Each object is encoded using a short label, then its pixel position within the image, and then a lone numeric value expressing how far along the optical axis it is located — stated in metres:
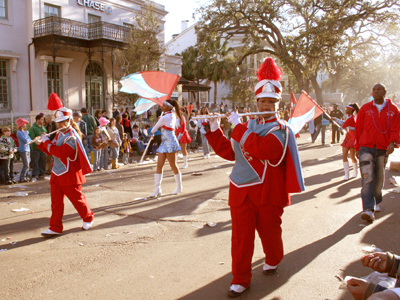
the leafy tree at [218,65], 36.94
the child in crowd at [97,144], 10.91
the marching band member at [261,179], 3.38
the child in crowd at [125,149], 12.74
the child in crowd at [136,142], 14.34
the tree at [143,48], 17.86
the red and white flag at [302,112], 4.70
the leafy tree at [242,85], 31.52
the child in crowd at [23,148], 9.43
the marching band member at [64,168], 5.15
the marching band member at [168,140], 7.43
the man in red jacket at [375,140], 5.57
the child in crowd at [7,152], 8.96
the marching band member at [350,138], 8.60
